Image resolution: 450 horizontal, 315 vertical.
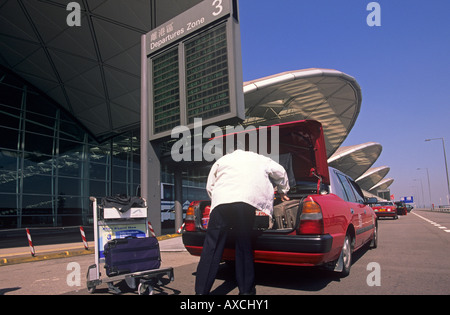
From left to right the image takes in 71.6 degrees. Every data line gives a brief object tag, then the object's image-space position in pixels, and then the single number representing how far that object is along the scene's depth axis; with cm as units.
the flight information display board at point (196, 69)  947
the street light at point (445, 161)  3896
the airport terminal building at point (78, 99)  1602
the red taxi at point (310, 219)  343
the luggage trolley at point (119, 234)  360
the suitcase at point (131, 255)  365
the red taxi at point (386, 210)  2259
